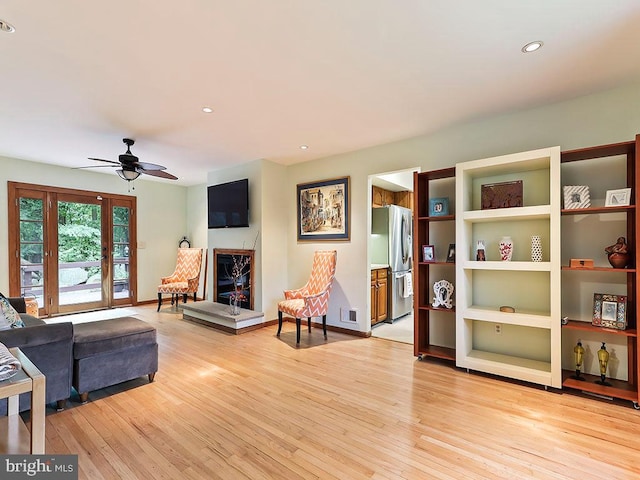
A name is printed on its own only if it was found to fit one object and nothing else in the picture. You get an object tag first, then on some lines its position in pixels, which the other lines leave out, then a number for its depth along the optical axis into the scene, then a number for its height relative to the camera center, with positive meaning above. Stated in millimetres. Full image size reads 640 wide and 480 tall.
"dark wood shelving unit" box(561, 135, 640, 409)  2377 -338
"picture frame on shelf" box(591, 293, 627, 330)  2480 -583
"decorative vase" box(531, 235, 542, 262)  2855 -93
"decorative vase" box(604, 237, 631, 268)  2461 -116
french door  4922 -100
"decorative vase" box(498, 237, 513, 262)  3004 -87
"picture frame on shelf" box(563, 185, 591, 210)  2609 +362
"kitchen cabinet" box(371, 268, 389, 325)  4559 -832
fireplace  5020 -615
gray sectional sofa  2123 -791
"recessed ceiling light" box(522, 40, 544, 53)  2047 +1292
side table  1344 -741
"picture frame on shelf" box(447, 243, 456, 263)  3307 -147
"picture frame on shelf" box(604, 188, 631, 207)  2439 +332
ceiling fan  3658 +900
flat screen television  4945 +616
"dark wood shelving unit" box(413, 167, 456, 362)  3381 -325
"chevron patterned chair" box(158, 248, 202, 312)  5652 -679
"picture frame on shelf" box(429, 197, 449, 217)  3398 +367
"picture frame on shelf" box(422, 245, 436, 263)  3424 -139
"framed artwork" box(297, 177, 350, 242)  4500 +466
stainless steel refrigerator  4996 -162
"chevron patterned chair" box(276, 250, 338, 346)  3947 -731
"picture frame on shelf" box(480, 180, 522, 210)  3049 +457
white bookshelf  2658 -367
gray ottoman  2479 -942
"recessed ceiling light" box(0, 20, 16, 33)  1819 +1281
